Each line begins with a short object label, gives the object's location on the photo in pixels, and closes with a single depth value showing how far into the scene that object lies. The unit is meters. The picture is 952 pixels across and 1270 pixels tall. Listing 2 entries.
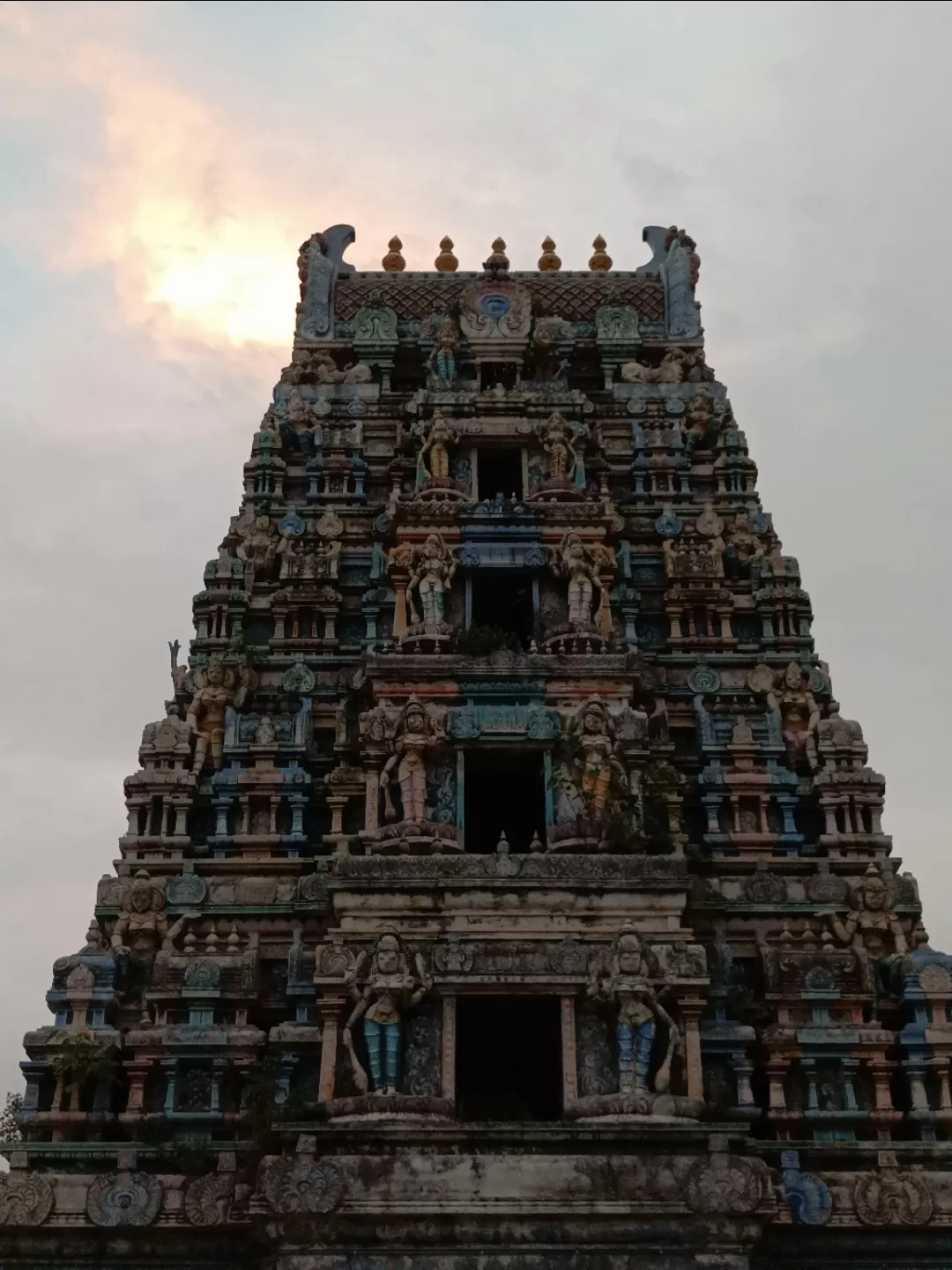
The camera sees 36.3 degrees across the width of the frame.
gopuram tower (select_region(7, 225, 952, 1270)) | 15.79
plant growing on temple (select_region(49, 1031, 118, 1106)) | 17.48
